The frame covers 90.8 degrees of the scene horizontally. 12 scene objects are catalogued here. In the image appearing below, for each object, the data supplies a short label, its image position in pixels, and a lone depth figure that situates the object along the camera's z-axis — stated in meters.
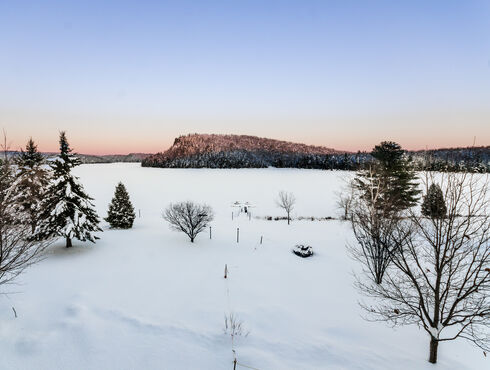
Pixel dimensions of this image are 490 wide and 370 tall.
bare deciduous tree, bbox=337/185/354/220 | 32.94
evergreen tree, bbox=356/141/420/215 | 28.38
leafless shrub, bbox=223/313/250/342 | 9.18
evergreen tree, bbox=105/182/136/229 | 29.59
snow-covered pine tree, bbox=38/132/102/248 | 18.23
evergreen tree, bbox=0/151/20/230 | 7.52
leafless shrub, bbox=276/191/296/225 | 37.69
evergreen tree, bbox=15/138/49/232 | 19.63
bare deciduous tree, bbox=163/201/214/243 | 23.92
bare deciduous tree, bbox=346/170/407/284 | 13.91
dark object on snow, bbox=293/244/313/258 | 21.11
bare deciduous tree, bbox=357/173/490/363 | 7.19
